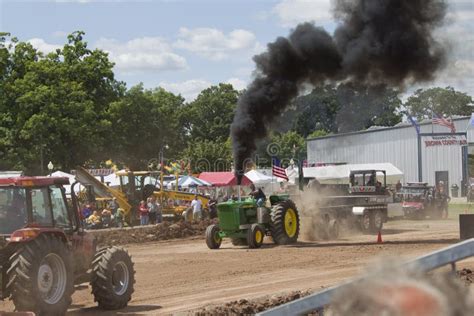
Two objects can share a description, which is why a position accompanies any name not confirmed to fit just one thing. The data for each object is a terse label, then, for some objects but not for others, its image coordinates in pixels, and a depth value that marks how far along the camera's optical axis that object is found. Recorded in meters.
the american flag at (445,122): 57.25
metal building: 62.56
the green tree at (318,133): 104.00
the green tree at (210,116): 99.12
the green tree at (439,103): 119.19
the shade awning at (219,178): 49.69
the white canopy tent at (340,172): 53.50
